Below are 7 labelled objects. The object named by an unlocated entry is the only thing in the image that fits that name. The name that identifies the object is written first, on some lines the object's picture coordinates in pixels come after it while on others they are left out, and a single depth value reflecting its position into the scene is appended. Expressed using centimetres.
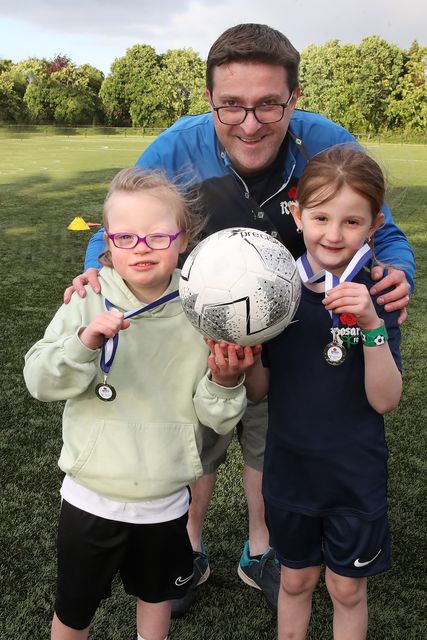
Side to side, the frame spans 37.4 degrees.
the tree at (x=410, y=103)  4622
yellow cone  952
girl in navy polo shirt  176
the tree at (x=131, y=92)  6094
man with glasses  208
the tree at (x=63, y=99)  5669
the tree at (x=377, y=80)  4744
